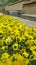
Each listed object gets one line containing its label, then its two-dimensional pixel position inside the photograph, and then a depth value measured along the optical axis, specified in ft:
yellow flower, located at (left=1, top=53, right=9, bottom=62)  6.26
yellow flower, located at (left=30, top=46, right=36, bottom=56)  6.65
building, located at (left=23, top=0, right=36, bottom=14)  47.17
